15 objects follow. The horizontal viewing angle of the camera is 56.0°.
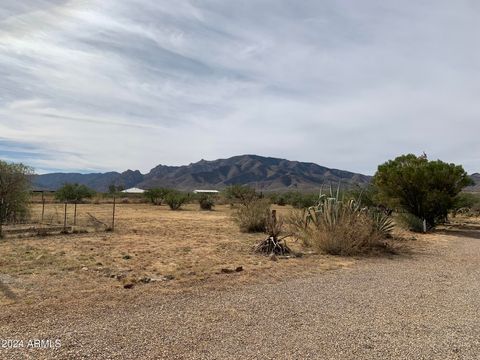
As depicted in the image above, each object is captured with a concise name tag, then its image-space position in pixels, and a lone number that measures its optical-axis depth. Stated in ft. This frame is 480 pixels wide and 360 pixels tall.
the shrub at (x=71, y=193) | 157.17
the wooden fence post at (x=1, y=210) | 49.63
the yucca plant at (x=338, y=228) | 43.01
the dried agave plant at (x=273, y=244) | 42.27
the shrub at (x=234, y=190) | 126.51
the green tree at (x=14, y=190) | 60.70
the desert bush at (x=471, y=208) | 112.99
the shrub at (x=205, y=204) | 139.03
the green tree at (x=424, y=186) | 70.38
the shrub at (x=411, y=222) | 71.15
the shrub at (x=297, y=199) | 141.61
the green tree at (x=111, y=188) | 279.18
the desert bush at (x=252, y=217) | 65.67
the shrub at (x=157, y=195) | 166.82
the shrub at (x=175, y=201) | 134.53
